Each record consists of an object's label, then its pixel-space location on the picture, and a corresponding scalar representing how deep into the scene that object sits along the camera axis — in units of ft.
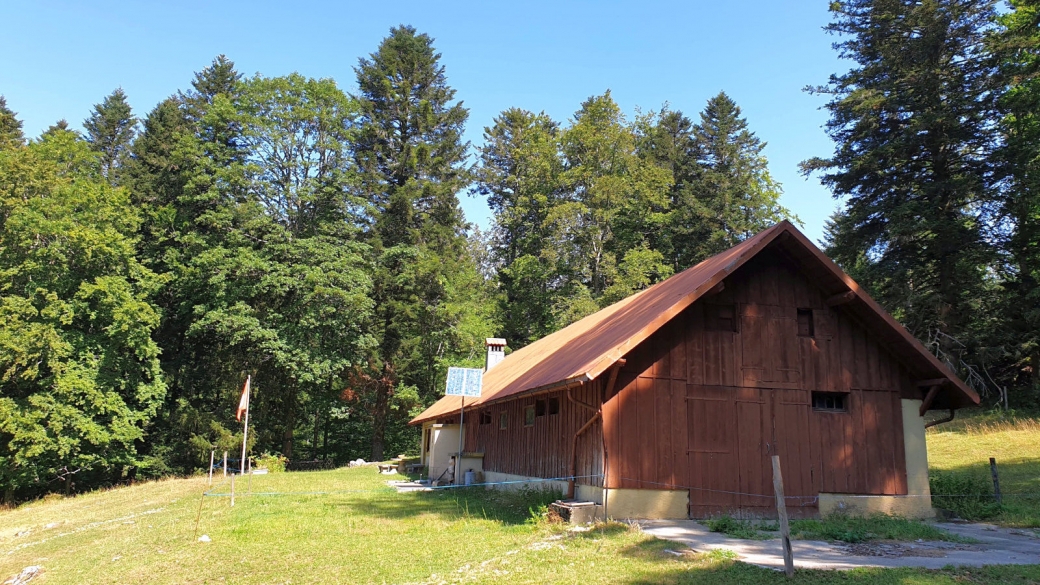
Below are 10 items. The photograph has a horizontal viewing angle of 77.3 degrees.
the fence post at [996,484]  42.85
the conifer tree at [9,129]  105.37
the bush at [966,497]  42.93
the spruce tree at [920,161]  84.58
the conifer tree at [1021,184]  77.77
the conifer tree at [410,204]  111.04
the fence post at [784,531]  24.91
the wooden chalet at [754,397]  39.96
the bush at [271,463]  98.76
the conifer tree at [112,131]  124.26
